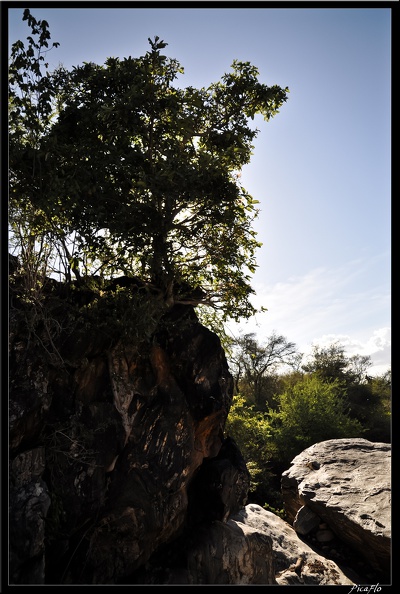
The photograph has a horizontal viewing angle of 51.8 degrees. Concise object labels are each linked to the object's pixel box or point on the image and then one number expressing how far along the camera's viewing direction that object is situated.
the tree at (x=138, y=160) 7.60
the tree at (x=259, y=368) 31.97
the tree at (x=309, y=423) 20.81
